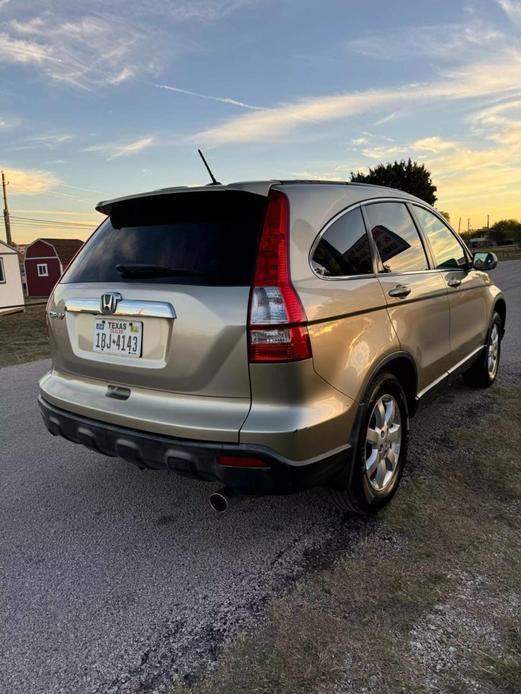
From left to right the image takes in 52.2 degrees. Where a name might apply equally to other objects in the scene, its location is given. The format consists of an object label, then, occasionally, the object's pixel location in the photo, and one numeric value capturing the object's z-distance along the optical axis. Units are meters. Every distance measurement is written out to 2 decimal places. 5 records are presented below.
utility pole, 61.28
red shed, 52.00
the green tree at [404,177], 42.41
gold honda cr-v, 2.27
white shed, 31.97
